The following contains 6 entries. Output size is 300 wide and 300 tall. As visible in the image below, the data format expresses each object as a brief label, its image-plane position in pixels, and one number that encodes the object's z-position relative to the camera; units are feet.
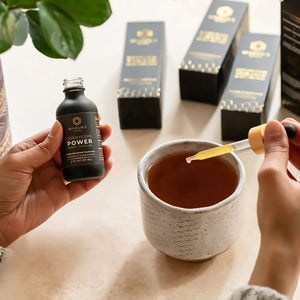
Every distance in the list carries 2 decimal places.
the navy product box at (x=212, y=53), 3.78
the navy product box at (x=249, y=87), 3.54
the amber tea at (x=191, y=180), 2.91
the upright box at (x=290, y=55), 3.42
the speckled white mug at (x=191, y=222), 2.74
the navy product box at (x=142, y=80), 3.68
